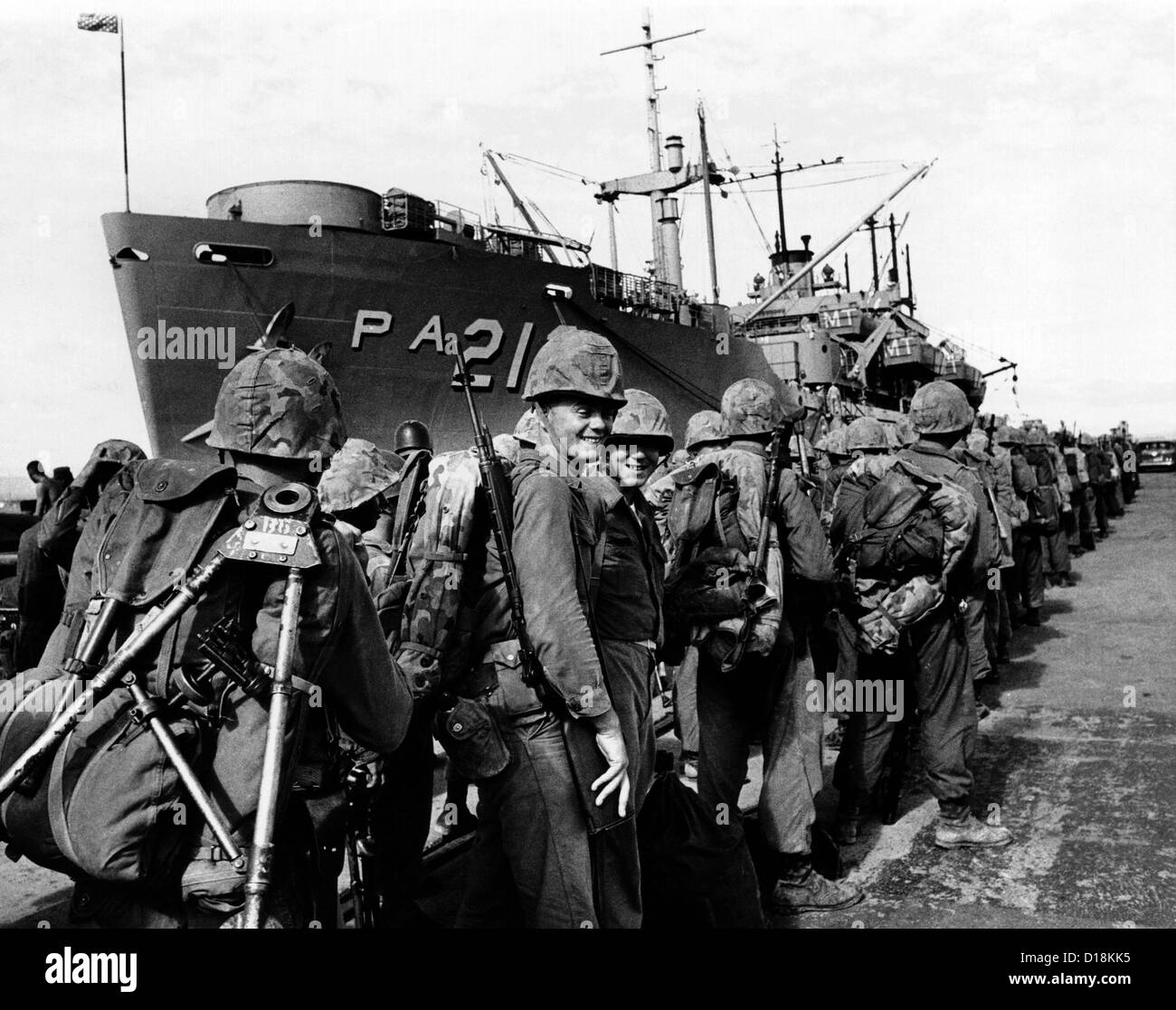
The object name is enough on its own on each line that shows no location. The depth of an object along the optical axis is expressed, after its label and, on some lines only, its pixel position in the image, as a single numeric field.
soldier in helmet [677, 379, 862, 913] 4.02
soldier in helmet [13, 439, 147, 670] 4.55
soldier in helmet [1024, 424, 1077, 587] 12.16
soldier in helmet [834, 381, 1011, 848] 4.54
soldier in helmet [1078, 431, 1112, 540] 19.45
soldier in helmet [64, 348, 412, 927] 2.11
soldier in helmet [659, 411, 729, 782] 4.97
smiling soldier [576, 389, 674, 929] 2.82
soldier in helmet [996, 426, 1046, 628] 10.22
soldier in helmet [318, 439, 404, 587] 4.26
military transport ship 15.23
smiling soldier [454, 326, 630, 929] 2.64
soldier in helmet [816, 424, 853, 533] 8.21
